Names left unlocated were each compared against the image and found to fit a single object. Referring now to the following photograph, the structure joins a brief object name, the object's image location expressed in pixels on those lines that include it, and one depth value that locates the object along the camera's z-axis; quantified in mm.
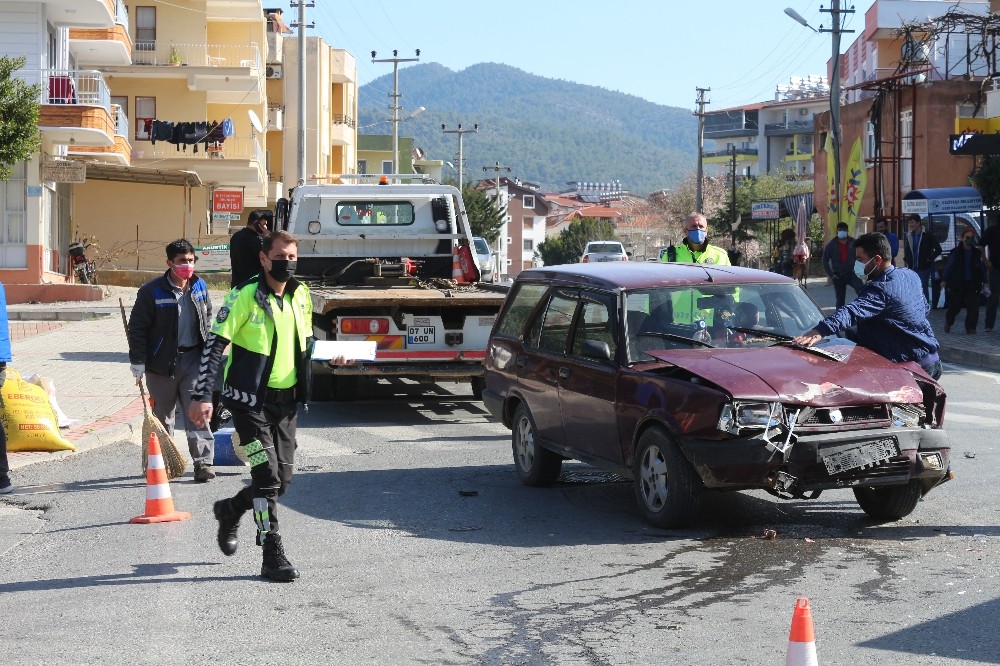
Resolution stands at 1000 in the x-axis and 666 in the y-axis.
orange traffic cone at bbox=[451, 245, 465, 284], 16938
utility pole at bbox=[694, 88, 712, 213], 75812
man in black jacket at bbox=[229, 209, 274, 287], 14367
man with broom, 10383
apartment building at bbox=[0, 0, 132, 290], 34656
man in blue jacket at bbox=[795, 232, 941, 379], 9273
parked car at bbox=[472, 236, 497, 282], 35381
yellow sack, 11773
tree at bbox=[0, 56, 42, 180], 24938
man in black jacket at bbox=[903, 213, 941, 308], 24938
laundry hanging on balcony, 49500
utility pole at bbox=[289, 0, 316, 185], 36531
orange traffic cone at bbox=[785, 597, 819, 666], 4262
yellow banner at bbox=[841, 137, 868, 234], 37344
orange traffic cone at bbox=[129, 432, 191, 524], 8914
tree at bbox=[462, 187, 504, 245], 97312
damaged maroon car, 7902
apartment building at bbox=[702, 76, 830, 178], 145375
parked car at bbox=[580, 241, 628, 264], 53131
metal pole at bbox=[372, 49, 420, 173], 76688
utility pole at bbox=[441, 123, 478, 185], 95612
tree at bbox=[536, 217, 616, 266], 135875
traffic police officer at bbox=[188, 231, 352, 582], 7250
